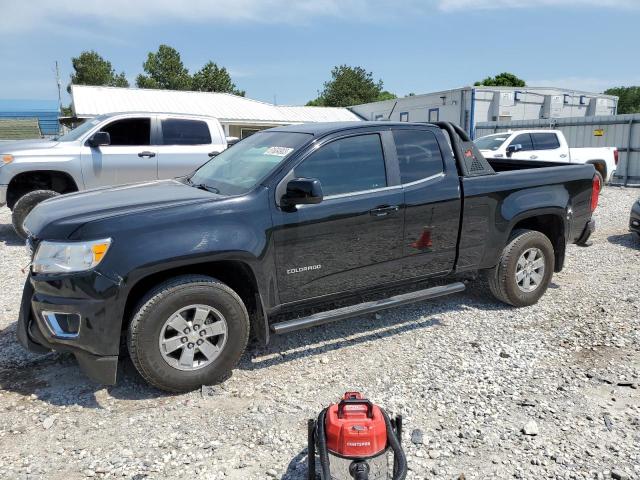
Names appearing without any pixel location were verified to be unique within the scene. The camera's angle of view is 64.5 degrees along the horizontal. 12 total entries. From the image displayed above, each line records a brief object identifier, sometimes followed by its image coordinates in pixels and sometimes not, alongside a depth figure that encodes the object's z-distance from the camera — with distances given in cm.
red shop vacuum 232
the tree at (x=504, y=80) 5460
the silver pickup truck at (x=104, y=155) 768
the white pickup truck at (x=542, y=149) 1316
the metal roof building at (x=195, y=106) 2314
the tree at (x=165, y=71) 4434
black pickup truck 318
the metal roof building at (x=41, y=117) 3479
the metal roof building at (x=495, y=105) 2350
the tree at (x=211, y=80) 4603
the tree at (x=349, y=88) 5303
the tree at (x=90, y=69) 4059
